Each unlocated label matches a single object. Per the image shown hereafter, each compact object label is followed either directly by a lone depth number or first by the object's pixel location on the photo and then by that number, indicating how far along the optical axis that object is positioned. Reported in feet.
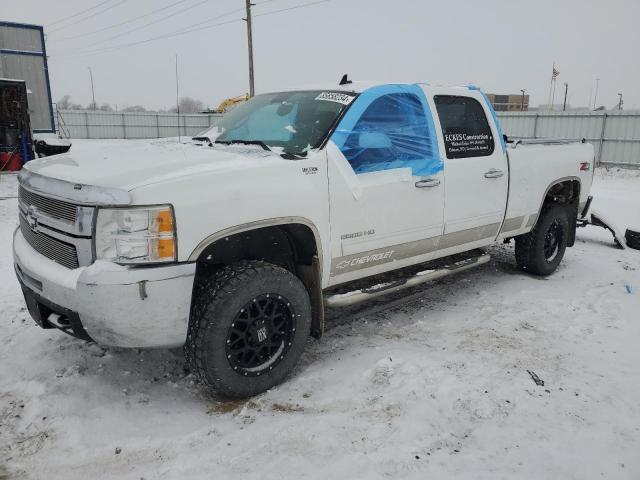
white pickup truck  8.34
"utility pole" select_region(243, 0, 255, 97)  73.67
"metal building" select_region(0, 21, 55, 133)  47.93
